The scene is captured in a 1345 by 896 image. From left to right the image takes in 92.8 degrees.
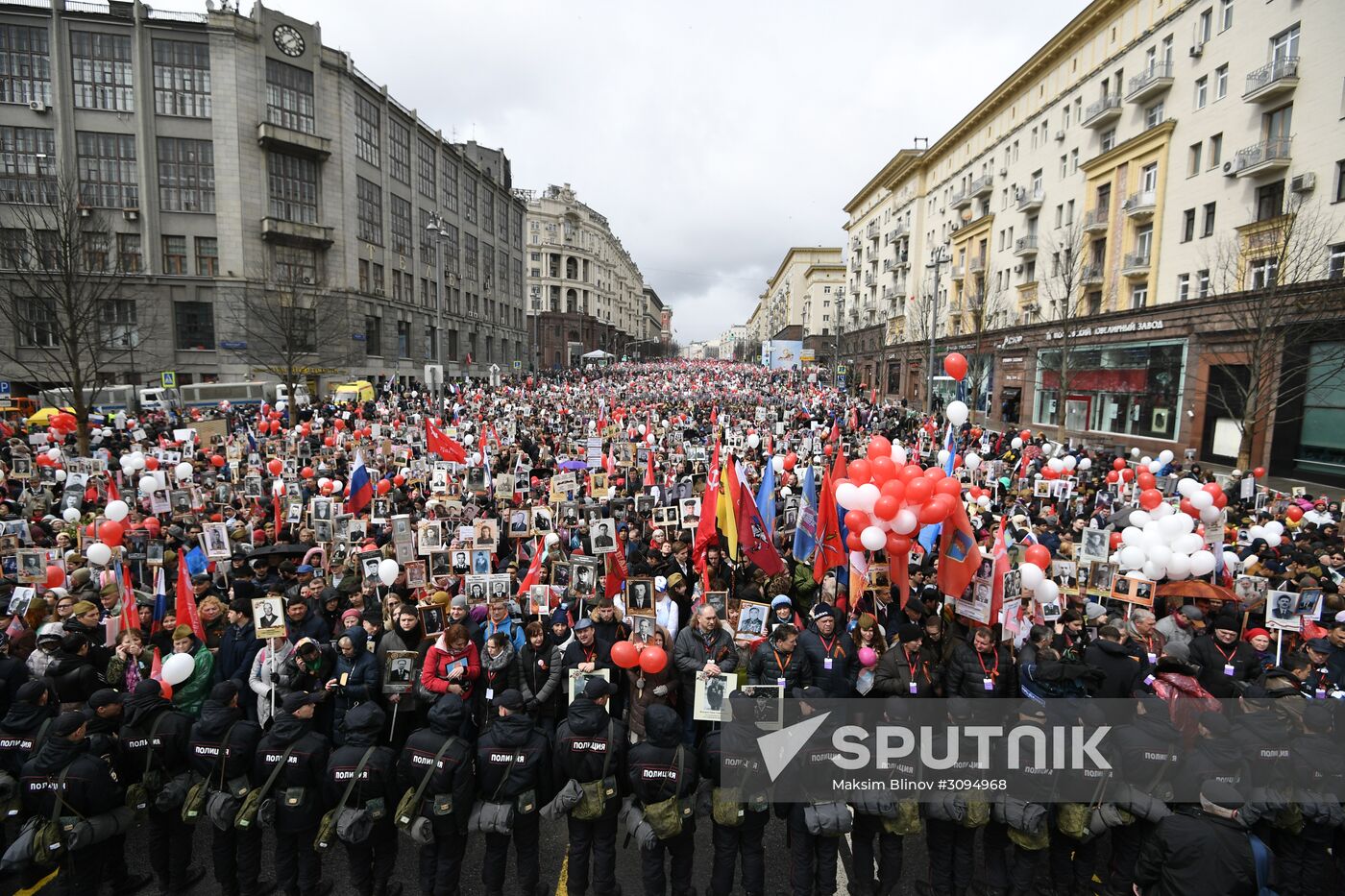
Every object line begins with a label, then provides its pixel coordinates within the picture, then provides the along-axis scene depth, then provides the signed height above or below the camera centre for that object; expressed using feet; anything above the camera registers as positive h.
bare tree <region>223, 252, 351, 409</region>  121.90 +12.59
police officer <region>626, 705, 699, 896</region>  14.74 -8.67
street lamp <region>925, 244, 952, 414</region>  89.71 +18.59
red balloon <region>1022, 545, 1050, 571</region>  24.04 -5.97
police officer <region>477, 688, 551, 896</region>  15.11 -9.07
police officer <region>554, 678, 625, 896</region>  15.12 -8.90
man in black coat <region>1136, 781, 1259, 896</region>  12.19 -8.77
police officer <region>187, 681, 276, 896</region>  15.21 -9.14
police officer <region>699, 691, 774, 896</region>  15.39 -10.10
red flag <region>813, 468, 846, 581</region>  26.86 -6.23
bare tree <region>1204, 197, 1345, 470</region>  61.31 +7.92
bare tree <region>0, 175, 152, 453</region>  57.41 +11.17
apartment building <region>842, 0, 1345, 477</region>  67.97 +27.38
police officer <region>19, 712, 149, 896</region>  14.33 -9.02
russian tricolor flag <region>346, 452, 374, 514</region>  37.29 -6.18
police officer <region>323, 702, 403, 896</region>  14.85 -9.23
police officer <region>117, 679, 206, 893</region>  15.62 -9.29
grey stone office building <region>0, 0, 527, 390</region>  124.77 +45.36
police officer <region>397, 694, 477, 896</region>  14.79 -9.23
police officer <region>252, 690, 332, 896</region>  14.94 -9.42
